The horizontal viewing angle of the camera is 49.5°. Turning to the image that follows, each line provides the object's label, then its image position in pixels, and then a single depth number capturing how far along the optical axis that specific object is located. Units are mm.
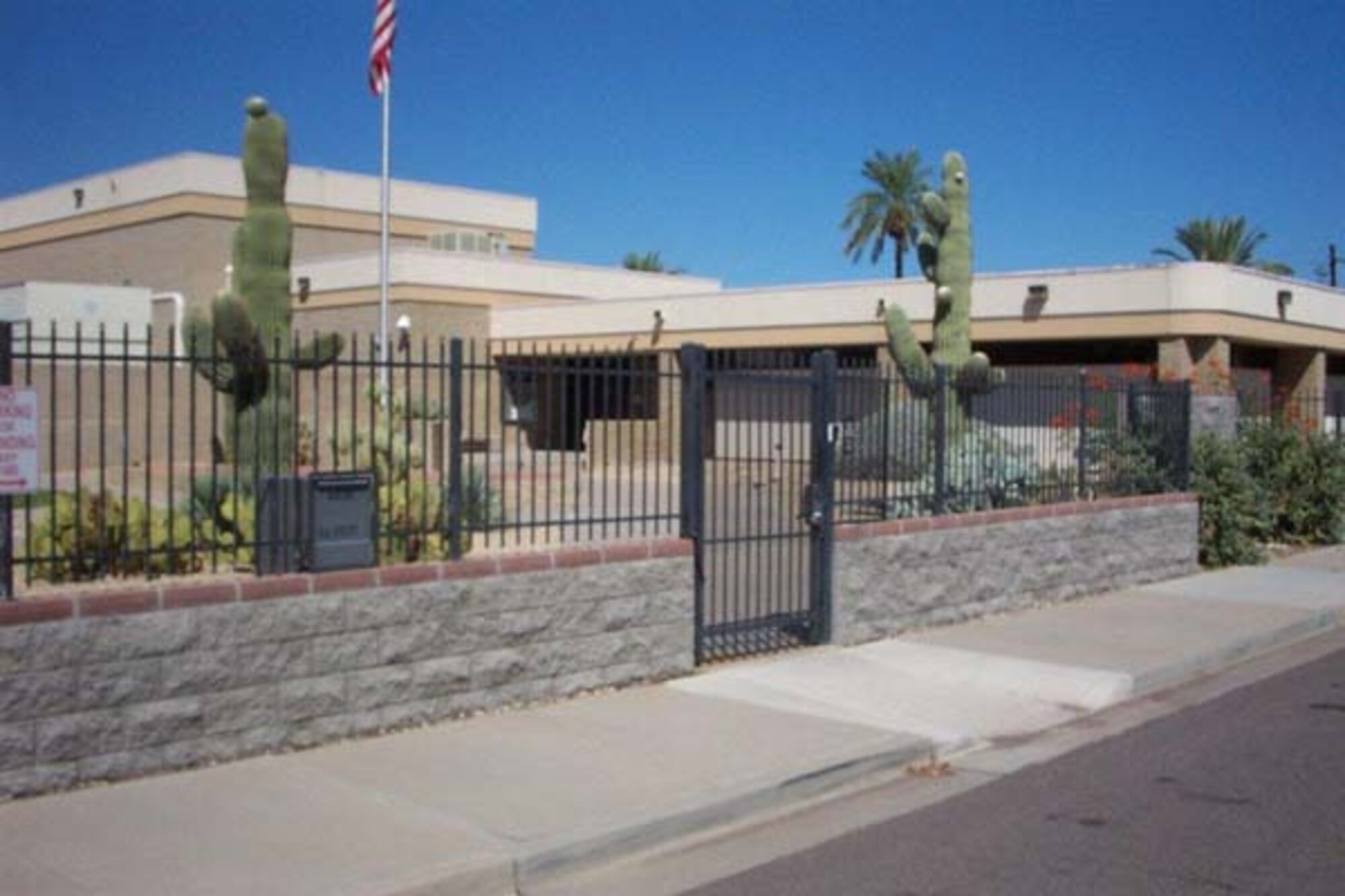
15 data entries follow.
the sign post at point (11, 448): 7215
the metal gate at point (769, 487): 10680
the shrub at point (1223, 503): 18234
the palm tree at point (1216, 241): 50094
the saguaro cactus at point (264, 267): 13734
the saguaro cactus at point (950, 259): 23609
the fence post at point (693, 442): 10570
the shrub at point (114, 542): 7863
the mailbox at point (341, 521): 8438
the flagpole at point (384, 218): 25078
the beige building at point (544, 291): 30625
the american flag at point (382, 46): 23328
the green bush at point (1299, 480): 20406
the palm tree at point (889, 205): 54781
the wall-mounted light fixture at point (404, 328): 8883
